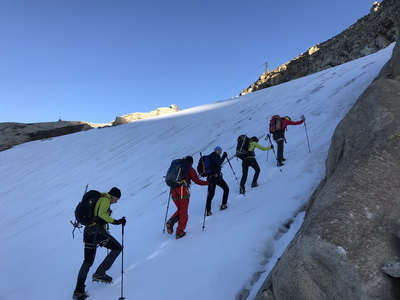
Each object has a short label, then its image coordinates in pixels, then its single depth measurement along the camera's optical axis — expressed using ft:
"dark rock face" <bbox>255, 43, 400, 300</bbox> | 9.37
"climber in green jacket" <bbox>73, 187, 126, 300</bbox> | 18.62
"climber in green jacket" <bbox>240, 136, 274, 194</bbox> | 28.71
